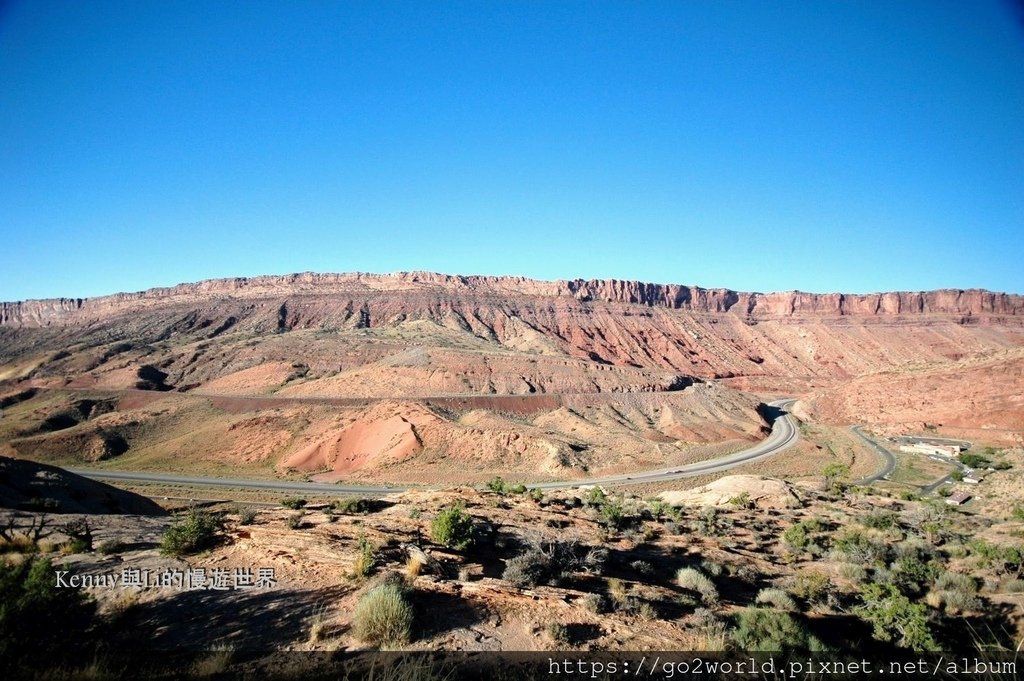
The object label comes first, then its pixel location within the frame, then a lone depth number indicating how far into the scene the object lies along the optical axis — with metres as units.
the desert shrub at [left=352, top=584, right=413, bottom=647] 6.62
